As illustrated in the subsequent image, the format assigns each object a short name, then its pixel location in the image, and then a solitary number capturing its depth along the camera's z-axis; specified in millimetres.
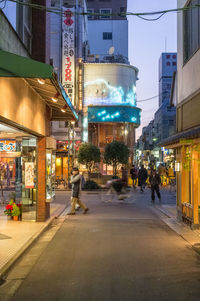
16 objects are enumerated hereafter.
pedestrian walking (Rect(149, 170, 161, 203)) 20641
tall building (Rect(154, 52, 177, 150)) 85750
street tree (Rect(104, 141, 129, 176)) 32375
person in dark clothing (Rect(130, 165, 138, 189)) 29609
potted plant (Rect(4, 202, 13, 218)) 13336
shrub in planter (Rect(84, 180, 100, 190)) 28219
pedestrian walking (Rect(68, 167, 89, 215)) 15531
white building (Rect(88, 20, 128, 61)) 62469
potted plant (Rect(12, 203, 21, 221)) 13338
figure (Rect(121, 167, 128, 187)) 24125
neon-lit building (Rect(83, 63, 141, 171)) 41469
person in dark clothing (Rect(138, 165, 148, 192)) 28047
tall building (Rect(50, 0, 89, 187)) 36562
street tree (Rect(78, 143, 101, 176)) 31406
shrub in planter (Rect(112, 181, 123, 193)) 20778
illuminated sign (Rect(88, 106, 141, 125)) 41266
